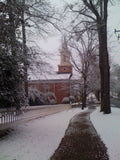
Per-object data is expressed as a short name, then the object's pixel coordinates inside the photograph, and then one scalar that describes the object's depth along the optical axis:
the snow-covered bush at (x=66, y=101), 34.16
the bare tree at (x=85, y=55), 24.05
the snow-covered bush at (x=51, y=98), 26.26
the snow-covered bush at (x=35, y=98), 22.42
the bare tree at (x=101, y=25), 12.17
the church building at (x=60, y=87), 37.97
